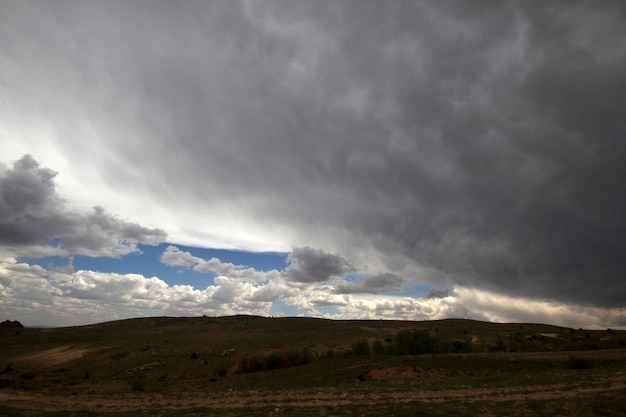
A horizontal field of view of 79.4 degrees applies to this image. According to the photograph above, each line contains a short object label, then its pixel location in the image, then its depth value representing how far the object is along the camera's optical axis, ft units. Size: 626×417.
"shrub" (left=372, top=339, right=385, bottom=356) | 160.52
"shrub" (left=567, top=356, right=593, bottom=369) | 106.01
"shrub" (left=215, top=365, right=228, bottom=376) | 153.54
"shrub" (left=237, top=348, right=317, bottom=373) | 158.51
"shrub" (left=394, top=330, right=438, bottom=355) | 159.43
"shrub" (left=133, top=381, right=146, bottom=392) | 122.00
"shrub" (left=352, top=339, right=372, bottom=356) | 163.02
